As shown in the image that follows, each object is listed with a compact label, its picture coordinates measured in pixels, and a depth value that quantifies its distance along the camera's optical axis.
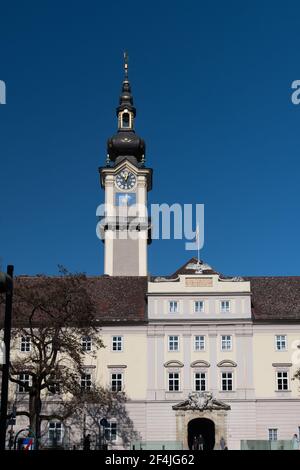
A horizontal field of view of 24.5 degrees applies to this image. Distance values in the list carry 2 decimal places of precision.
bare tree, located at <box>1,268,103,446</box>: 37.91
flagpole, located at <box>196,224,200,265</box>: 55.81
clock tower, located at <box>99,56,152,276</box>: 71.75
